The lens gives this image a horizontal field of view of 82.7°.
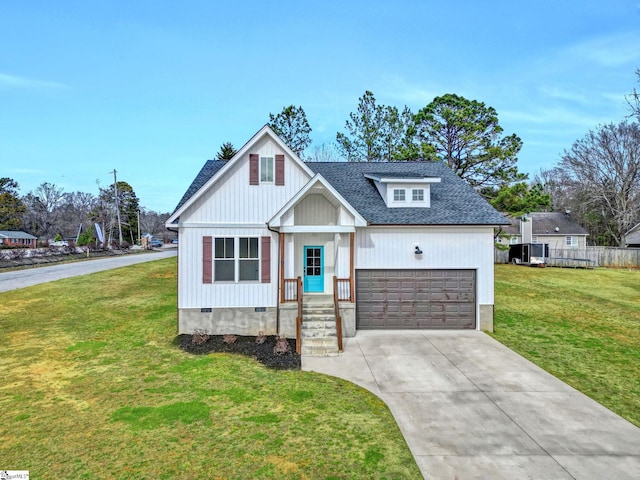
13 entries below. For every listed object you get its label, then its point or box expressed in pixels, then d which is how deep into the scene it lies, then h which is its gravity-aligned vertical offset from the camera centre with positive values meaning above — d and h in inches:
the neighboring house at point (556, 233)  1694.1 +33.4
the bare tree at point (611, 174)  1632.6 +307.9
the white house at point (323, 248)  514.6 -10.8
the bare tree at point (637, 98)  1134.6 +447.7
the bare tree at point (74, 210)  2957.7 +256.8
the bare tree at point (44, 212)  2827.3 +233.5
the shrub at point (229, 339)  484.1 -133.2
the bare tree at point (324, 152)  1637.6 +403.0
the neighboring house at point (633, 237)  1595.7 +13.6
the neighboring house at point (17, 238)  2246.9 +15.6
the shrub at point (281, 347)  450.3 -135.3
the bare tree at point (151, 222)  3575.3 +185.7
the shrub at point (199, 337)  483.1 -131.5
